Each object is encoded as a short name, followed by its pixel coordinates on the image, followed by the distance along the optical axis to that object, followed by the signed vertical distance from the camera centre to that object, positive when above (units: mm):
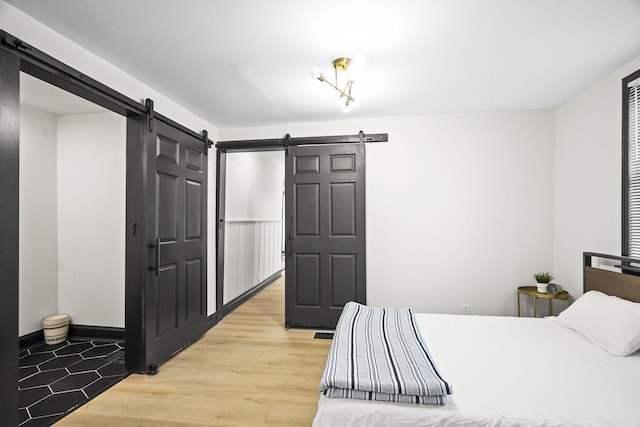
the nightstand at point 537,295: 3072 -804
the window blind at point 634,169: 2408 +365
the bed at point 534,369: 1364 -863
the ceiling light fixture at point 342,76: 2359 +1180
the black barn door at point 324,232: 3773 -201
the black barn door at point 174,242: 2748 -260
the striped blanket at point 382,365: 1462 -815
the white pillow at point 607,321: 1910 -730
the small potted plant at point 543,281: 3188 -686
